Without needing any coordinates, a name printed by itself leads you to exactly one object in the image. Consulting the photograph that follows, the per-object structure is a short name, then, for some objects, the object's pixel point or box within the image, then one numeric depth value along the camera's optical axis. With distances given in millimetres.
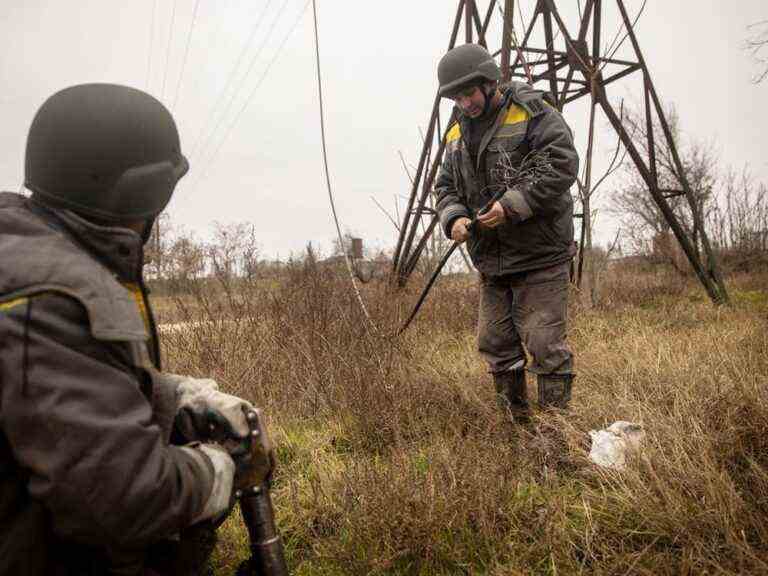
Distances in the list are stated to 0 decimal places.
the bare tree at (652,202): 16906
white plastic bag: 2120
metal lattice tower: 5449
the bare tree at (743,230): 14406
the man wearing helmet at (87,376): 869
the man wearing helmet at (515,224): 2807
